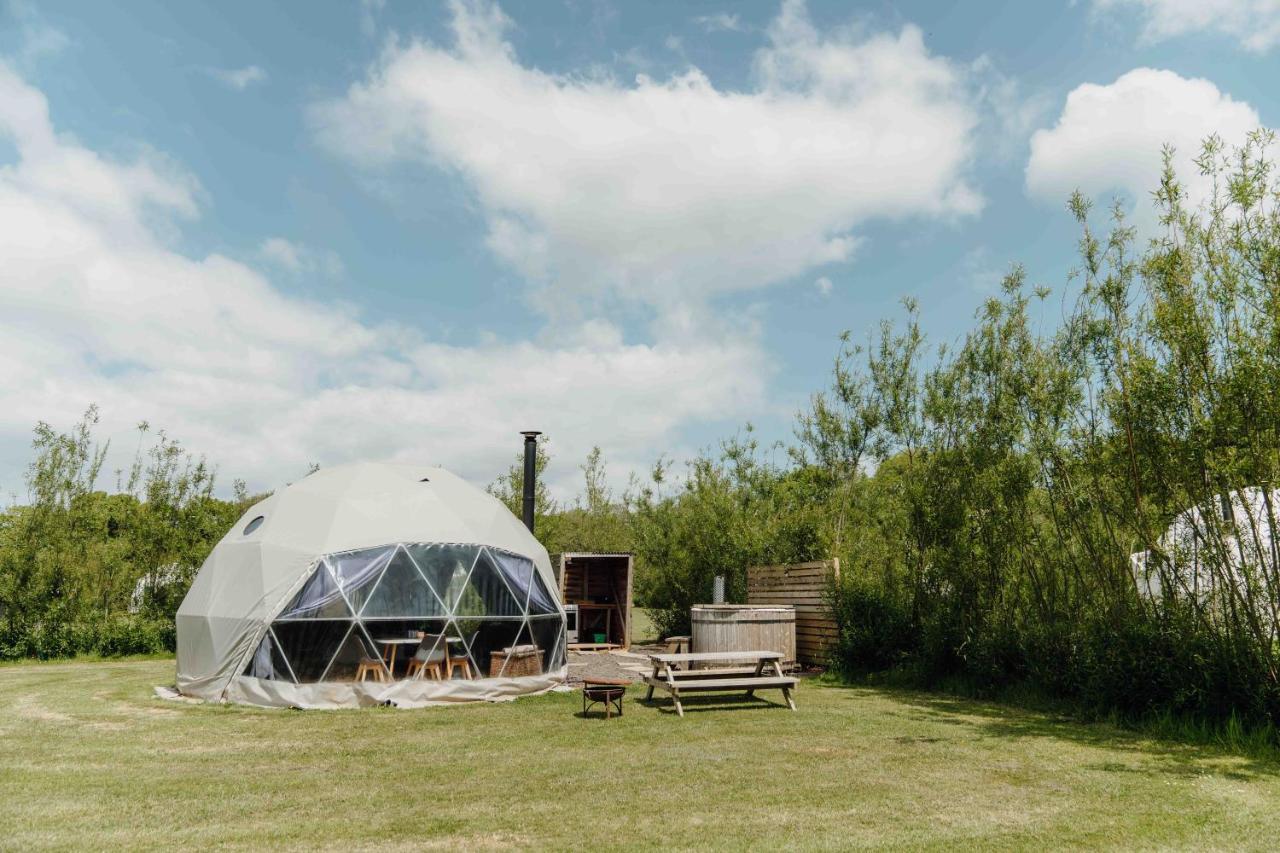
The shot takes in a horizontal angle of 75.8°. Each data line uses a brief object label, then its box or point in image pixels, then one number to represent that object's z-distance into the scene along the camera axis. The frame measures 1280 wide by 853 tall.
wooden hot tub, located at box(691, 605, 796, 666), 12.97
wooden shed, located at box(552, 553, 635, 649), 19.09
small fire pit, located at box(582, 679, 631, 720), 9.64
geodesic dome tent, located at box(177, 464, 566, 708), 10.66
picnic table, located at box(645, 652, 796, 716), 10.10
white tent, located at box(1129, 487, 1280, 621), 7.79
